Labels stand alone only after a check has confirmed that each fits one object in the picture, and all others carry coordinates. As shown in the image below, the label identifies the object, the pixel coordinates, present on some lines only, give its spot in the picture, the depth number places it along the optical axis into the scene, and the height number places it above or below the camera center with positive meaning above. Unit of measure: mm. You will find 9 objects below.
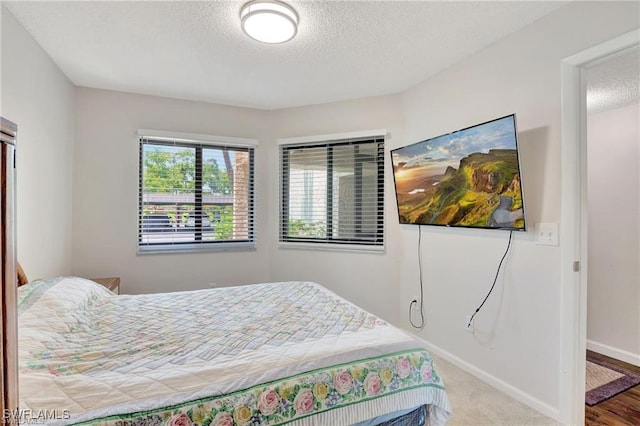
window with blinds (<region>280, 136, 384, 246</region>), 3439 +254
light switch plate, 1970 -122
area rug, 2264 -1290
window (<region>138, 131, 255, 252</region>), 3334 +220
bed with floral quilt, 1095 -607
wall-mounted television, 2031 +269
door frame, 1881 -153
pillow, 1633 -455
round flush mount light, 1825 +1167
